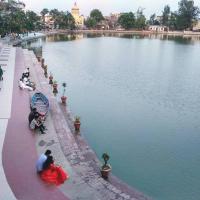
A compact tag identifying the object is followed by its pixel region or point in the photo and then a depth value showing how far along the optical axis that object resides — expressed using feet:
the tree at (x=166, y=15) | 441.27
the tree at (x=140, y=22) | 424.87
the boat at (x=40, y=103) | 51.31
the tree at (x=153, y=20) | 478.18
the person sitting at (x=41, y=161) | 33.50
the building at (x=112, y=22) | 487.20
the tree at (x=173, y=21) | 424.87
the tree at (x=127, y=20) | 421.59
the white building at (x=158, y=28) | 443.57
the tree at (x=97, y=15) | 452.76
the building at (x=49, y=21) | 390.28
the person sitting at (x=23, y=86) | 68.18
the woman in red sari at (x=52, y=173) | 32.78
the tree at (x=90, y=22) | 437.99
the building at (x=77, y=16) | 466.90
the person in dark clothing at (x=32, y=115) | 45.07
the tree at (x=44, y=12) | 401.29
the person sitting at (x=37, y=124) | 44.86
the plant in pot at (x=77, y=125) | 46.91
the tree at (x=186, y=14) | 411.56
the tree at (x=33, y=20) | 248.89
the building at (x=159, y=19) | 456.20
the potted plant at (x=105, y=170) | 34.47
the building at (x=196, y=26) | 431.43
